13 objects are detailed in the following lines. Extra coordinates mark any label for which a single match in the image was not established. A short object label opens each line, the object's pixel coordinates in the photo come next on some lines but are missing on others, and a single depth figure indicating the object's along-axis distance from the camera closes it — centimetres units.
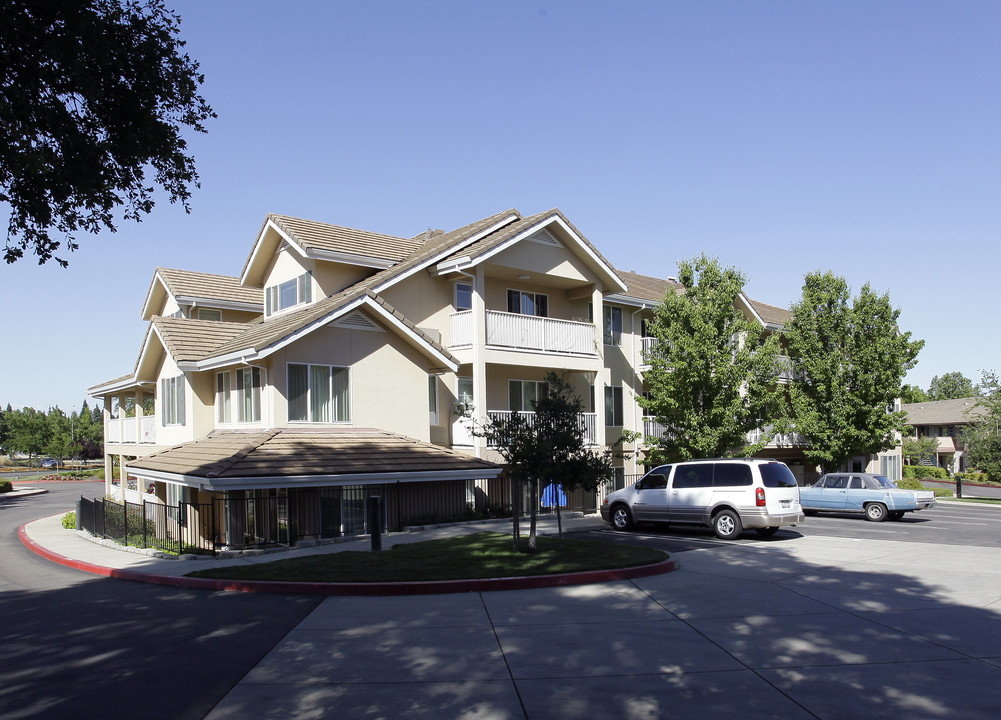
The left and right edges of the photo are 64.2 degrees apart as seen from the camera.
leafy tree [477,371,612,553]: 1545
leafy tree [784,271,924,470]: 3369
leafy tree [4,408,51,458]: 10094
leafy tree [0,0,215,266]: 1029
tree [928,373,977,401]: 14927
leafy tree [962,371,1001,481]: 3903
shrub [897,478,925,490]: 4560
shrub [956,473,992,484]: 5988
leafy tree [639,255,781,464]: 2883
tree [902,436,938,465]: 7194
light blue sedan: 2623
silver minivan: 1894
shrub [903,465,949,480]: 5888
